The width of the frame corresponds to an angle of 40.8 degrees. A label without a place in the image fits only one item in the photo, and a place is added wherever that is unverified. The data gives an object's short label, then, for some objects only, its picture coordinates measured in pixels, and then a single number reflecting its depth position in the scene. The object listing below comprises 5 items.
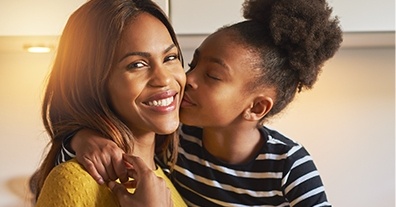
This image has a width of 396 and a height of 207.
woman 0.84
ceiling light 1.33
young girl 1.00
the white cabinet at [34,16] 1.10
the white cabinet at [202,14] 1.10
